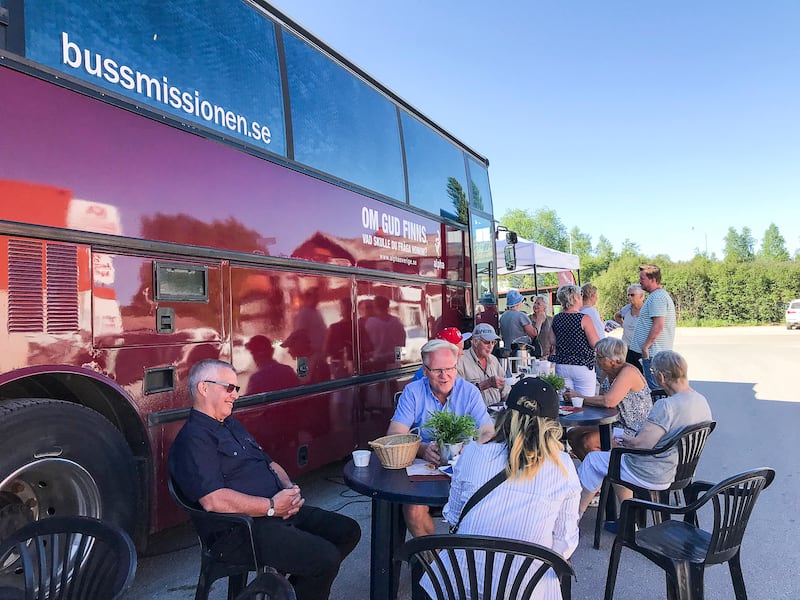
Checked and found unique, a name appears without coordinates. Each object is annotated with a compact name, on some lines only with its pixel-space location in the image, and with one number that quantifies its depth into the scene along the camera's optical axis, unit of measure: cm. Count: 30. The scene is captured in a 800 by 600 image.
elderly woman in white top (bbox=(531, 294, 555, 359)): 891
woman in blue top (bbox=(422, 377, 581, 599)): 207
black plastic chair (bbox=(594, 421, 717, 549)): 345
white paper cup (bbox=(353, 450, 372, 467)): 299
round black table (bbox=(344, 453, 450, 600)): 274
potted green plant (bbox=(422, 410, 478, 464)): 294
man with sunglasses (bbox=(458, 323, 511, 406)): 513
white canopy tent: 1320
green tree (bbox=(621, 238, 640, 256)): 8025
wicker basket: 292
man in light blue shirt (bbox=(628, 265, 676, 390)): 607
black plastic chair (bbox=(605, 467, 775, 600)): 263
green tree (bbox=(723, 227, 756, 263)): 8900
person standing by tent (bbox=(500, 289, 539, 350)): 848
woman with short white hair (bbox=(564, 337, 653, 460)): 435
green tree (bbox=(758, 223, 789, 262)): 8138
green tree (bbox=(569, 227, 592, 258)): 8276
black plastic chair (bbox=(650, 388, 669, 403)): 533
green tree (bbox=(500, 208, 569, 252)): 7606
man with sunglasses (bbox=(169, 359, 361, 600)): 264
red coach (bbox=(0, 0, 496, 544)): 265
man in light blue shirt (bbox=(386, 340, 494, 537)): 369
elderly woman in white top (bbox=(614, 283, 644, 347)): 714
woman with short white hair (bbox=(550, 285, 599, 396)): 562
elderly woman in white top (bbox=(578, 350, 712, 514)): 351
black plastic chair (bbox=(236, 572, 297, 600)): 217
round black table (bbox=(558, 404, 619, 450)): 404
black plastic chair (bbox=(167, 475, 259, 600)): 256
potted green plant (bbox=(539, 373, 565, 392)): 439
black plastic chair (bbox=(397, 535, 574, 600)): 175
